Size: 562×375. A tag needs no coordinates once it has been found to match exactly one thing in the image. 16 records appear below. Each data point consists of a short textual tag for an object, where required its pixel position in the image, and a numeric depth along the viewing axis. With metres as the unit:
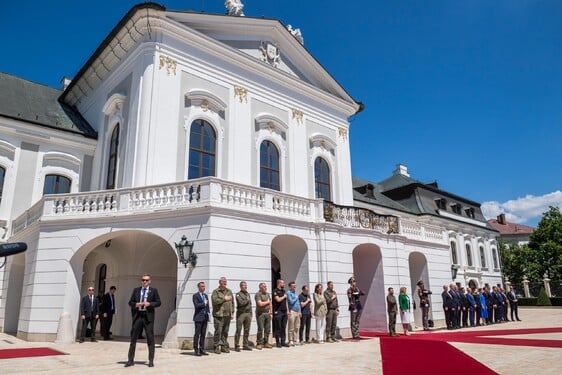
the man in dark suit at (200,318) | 10.31
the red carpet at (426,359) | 7.61
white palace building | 12.64
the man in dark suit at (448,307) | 17.22
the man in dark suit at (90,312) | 12.88
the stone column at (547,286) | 40.44
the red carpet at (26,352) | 9.84
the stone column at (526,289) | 40.78
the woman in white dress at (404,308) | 14.96
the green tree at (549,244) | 45.03
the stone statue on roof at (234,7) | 21.66
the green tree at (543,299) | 35.97
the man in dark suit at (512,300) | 21.69
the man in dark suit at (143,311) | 8.67
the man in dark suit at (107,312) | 13.80
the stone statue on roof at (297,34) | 23.67
